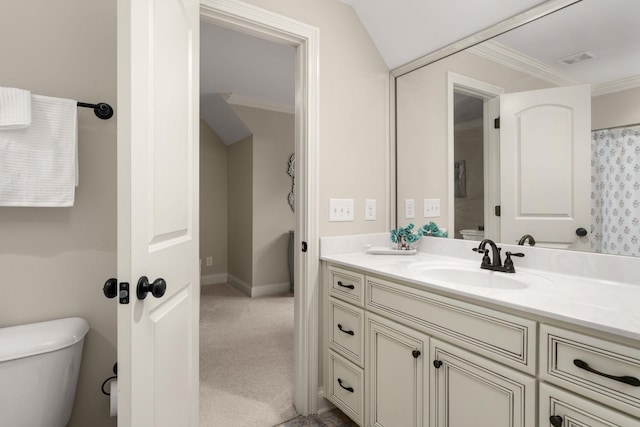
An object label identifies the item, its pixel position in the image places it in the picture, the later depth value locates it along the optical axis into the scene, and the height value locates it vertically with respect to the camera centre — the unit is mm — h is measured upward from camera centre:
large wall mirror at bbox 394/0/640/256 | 1215 +356
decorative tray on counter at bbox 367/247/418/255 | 1813 -229
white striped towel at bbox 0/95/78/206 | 1035 +183
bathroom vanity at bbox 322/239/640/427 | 793 -431
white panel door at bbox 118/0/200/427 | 810 +15
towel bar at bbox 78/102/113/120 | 1199 +387
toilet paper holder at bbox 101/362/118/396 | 1273 -672
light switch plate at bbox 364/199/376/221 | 2025 +6
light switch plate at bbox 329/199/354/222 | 1871 +6
